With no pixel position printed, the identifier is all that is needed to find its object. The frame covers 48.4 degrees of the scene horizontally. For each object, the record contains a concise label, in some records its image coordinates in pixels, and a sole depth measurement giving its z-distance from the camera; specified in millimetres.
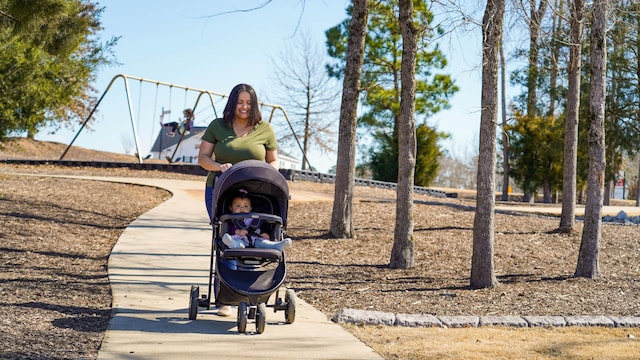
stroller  5750
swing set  26188
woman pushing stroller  6332
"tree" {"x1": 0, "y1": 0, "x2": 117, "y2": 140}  11945
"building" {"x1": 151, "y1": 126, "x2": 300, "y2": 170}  47375
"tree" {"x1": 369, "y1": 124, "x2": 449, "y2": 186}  32938
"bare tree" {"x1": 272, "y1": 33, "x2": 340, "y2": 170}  34000
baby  5934
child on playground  27370
